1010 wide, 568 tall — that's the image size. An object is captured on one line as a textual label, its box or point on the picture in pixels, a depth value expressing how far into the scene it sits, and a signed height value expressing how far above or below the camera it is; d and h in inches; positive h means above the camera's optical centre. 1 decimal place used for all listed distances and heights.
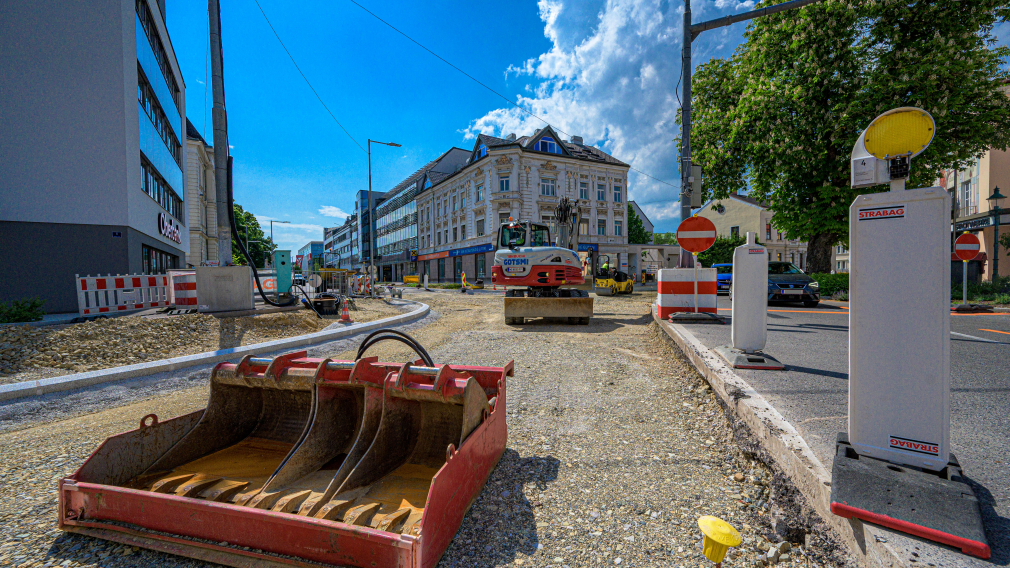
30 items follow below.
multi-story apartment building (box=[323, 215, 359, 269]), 3634.4 +380.2
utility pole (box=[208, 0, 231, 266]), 315.0 +122.5
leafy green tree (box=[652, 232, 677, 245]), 3436.0 +336.2
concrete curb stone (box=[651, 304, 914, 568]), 58.6 -38.4
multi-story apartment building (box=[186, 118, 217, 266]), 1323.8 +274.4
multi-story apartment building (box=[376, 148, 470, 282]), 2027.6 +357.4
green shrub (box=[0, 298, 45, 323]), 315.2 -25.8
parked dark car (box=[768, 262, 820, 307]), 486.9 -16.9
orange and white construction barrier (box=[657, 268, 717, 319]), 333.4 -12.4
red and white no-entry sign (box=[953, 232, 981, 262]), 403.2 +26.6
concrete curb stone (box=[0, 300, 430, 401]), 169.0 -45.0
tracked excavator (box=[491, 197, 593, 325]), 380.8 -5.3
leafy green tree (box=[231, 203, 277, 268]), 2326.5 +267.2
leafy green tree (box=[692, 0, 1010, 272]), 498.0 +239.1
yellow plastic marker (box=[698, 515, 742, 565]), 52.1 -34.5
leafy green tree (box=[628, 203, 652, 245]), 2580.0 +302.8
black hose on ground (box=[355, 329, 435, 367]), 108.1 -18.9
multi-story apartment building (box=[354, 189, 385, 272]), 2989.7 +439.8
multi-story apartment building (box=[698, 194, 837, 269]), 1803.6 +236.2
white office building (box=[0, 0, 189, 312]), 430.6 +152.4
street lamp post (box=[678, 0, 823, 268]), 352.3 +154.5
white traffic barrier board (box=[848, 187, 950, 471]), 66.6 -9.4
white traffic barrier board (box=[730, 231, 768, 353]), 162.6 -8.6
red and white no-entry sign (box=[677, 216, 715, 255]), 294.7 +30.9
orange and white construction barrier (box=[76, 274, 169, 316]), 352.8 -13.0
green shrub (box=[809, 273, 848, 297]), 596.1 -13.1
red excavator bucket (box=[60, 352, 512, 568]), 67.8 -41.9
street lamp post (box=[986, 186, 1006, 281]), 607.5 +94.4
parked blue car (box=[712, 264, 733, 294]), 745.0 -5.5
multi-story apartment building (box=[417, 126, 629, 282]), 1413.6 +316.2
